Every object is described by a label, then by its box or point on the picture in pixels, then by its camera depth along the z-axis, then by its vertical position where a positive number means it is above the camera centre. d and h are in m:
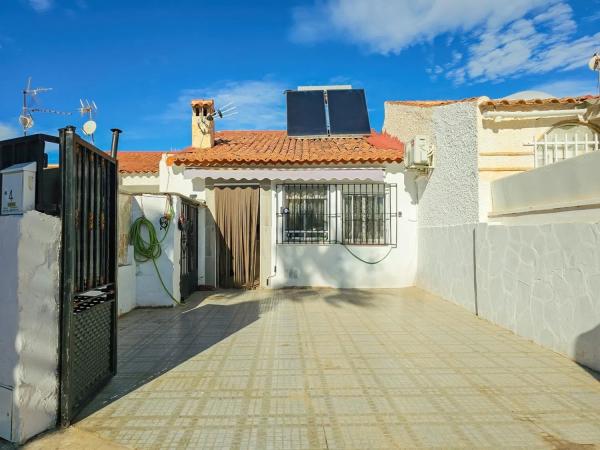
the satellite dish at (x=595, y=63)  10.13 +4.65
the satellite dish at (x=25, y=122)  13.85 +4.25
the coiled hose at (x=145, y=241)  9.94 -0.17
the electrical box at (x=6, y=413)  3.65 -1.74
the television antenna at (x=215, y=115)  14.62 +4.85
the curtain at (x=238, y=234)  12.96 +0.01
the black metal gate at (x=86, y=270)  4.00 -0.43
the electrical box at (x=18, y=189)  3.83 +0.49
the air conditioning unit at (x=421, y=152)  11.73 +2.56
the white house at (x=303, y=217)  12.75 +0.59
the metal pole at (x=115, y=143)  5.52 +1.38
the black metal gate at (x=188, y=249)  11.08 -0.45
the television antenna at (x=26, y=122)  13.84 +4.25
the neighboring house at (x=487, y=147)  9.27 +2.19
